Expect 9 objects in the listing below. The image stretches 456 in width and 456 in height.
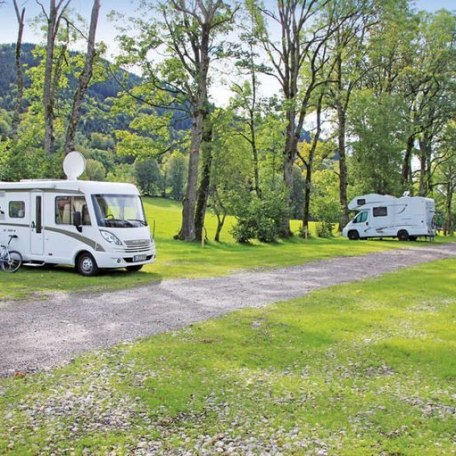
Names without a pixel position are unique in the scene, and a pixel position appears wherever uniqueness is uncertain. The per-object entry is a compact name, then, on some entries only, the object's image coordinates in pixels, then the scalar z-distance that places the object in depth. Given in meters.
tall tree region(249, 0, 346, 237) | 29.92
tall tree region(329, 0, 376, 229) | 30.39
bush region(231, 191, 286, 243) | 27.30
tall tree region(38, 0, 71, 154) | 22.95
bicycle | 14.14
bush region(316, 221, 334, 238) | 34.44
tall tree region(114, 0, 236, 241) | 25.05
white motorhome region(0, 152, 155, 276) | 13.56
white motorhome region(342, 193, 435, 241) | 30.77
